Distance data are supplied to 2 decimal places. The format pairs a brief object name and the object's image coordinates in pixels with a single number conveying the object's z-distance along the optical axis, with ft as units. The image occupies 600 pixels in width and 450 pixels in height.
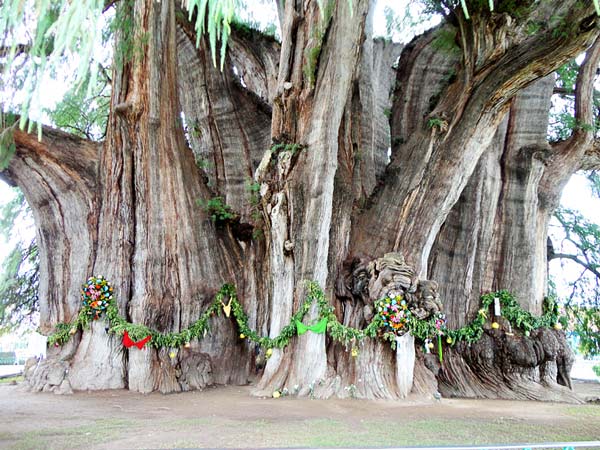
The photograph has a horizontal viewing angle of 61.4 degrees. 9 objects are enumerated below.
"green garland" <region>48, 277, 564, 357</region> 19.89
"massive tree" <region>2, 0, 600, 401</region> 20.54
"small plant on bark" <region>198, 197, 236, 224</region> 24.97
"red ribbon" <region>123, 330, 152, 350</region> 21.35
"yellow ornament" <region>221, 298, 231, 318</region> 23.89
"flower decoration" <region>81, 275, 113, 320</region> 21.91
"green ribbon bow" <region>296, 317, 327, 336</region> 19.88
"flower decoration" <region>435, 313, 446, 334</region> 20.25
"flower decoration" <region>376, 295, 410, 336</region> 19.47
